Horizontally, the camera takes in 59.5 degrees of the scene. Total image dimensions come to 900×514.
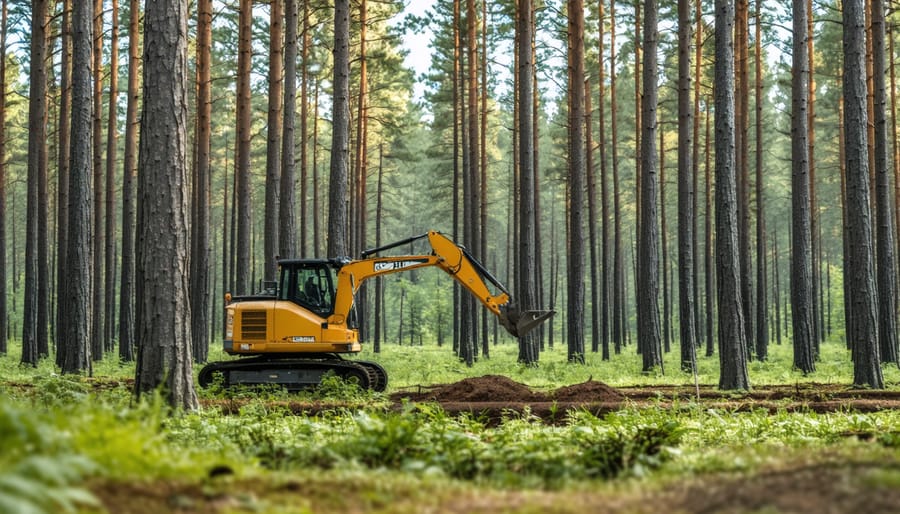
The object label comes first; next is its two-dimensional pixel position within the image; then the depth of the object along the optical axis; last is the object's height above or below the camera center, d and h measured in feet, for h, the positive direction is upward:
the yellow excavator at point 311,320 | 51.08 -1.83
